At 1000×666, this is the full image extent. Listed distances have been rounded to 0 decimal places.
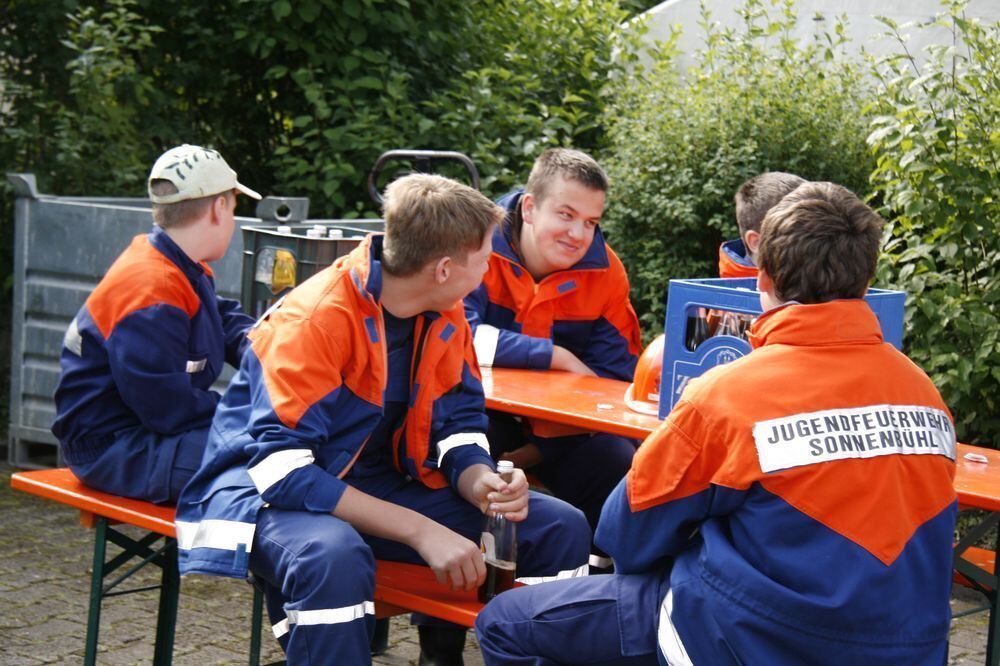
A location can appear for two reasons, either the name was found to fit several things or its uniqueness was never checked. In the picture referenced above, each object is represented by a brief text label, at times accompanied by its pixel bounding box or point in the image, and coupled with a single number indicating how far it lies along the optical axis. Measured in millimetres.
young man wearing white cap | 3855
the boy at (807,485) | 2623
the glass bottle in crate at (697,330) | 3588
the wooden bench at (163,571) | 3387
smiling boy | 4664
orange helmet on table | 3942
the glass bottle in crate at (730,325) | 3527
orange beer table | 3365
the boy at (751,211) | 4363
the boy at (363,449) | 3174
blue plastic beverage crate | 3453
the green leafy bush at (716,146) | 7027
